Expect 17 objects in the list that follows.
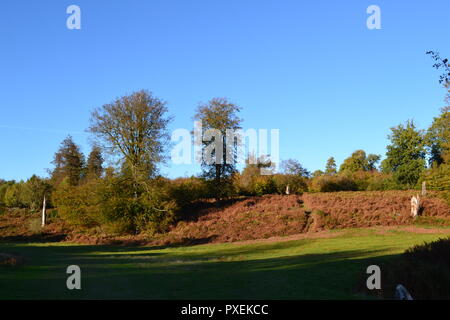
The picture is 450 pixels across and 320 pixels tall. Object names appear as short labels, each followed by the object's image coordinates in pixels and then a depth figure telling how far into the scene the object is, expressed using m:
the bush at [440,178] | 42.47
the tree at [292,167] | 72.44
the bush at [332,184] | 71.81
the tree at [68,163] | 67.50
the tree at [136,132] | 46.34
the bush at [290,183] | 67.38
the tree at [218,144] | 50.91
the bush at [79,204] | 47.21
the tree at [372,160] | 116.08
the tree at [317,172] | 109.05
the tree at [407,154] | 67.56
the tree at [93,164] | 65.81
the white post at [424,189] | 50.88
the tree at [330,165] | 116.29
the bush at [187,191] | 50.69
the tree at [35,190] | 59.09
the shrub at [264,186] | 65.12
